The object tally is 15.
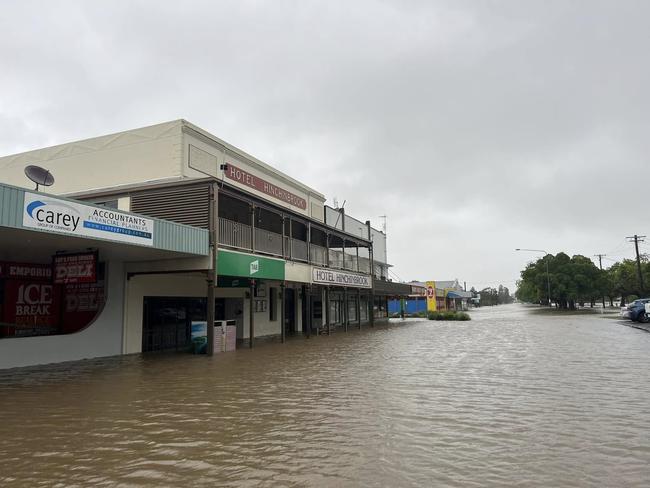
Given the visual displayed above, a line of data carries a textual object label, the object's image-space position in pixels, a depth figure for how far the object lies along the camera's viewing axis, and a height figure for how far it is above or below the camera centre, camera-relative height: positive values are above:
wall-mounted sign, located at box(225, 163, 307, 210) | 22.97 +6.52
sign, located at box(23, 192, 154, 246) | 9.90 +2.15
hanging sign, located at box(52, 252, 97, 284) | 13.39 +1.33
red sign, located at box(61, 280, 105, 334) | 15.73 +0.30
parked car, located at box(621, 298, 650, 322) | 30.94 -0.77
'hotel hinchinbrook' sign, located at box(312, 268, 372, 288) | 22.66 +1.53
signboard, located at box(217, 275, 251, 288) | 18.95 +1.11
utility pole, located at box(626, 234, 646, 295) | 52.98 +6.72
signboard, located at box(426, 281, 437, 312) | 53.32 +0.99
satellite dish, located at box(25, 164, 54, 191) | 12.51 +3.71
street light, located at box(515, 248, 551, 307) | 65.69 +2.58
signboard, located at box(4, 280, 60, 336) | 14.09 +0.24
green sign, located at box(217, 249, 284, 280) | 15.86 +1.56
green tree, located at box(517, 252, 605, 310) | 64.44 +3.29
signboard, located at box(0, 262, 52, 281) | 13.91 +1.32
